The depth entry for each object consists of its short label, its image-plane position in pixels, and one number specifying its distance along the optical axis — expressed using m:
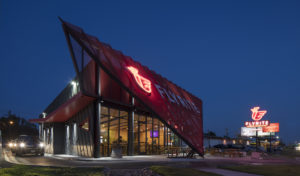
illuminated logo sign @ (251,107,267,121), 50.41
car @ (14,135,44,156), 23.86
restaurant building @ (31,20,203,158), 17.70
